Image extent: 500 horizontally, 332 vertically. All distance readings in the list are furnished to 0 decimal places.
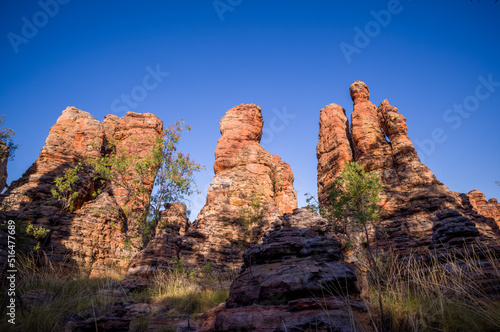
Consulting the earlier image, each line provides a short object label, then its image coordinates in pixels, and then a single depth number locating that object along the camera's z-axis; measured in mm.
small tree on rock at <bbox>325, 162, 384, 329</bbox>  12305
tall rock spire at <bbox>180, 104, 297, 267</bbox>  21484
